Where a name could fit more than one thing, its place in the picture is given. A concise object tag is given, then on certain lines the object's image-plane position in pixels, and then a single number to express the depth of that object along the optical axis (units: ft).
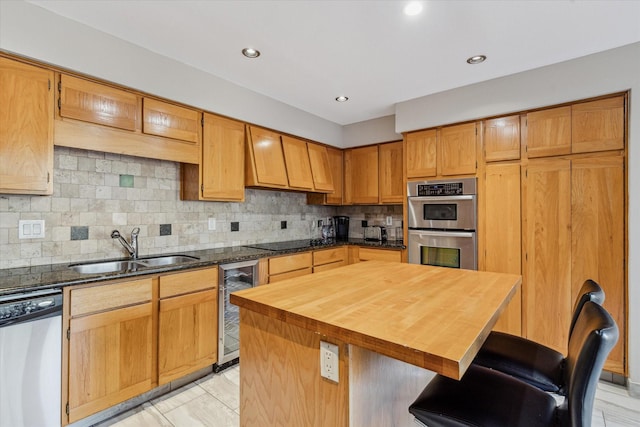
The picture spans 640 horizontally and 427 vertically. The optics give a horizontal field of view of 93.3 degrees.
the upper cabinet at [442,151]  10.43
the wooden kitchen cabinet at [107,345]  5.85
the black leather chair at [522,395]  2.92
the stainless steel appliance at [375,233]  14.10
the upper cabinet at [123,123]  6.67
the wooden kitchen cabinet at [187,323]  7.18
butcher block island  3.05
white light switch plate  6.73
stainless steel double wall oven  10.36
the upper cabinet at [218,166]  9.19
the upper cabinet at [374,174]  13.04
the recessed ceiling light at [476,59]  8.30
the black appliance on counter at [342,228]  14.96
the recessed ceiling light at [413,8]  6.11
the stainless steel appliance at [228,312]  8.38
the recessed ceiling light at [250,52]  7.80
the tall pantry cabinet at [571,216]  7.98
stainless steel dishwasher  5.03
